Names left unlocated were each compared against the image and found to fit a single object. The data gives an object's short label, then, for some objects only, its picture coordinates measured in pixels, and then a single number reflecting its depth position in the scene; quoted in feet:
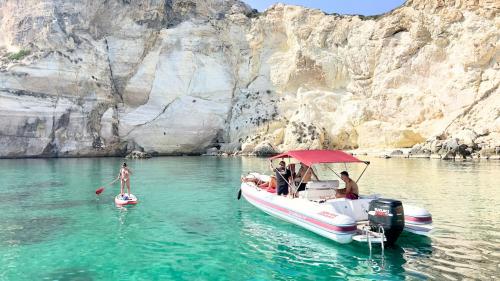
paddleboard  54.49
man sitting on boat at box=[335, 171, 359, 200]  40.09
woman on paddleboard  58.90
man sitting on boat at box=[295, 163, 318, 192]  45.60
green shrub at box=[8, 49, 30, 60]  190.60
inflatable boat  32.40
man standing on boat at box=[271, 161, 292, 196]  46.37
